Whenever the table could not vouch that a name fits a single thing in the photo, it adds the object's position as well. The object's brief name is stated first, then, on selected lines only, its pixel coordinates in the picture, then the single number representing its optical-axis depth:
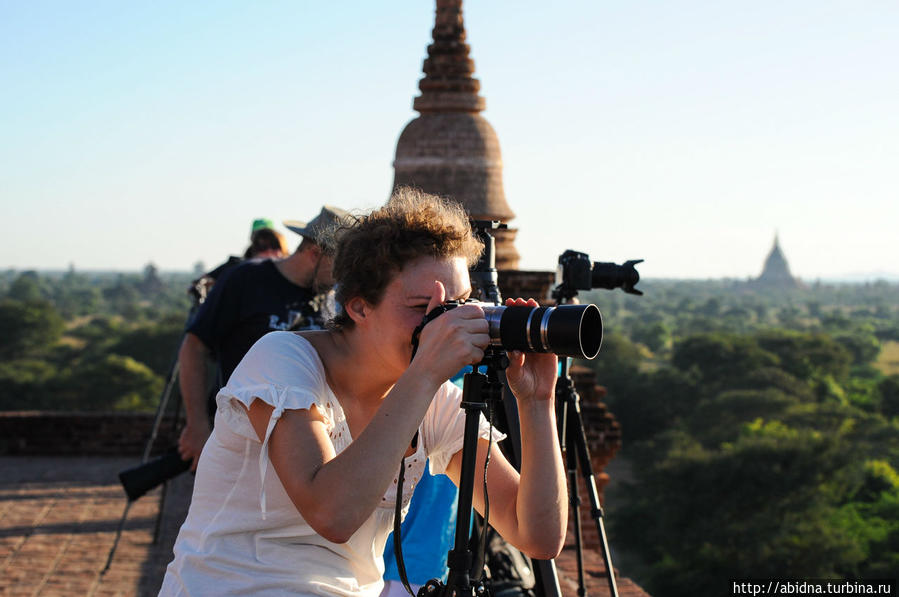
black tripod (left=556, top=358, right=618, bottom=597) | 3.60
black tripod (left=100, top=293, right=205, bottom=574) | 4.12
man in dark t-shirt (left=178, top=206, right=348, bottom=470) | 3.90
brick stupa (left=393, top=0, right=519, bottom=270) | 8.41
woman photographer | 1.78
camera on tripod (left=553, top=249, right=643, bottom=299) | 3.47
